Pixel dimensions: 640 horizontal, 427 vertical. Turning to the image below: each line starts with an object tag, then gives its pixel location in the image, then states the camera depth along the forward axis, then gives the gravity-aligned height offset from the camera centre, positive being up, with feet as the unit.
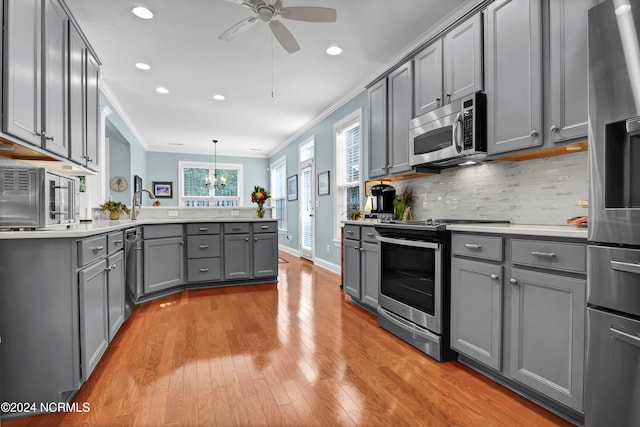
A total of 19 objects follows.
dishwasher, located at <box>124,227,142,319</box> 9.80 -1.71
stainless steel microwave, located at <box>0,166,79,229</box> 5.81 +0.23
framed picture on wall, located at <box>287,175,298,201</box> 24.98 +1.77
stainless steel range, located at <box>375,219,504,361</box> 7.41 -1.77
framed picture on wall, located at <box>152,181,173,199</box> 30.48 +1.94
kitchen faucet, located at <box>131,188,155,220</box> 13.04 +0.02
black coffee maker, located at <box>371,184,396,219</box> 11.59 +0.42
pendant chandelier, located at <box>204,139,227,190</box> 29.56 +2.83
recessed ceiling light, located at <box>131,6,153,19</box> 9.50 +5.67
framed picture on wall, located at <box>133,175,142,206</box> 23.61 +1.97
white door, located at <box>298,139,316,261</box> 21.64 +0.69
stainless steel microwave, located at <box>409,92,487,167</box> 7.74 +1.95
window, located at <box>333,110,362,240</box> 16.30 +2.30
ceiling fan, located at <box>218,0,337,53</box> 7.73 +4.66
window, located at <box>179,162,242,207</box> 31.65 +2.33
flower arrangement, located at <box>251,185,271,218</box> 15.57 +0.58
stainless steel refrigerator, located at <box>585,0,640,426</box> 4.17 -0.09
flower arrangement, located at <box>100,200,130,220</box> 12.19 +0.05
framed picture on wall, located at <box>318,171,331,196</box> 19.08 +1.56
